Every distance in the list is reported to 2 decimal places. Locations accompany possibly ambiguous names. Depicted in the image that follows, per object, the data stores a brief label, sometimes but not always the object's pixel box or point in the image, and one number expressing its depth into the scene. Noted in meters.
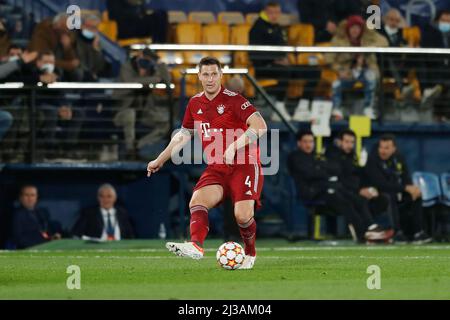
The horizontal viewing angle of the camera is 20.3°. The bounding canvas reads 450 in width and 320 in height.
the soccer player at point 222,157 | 12.34
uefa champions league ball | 12.20
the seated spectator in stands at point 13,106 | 19.20
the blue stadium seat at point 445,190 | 20.20
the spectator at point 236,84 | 18.66
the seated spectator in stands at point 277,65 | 20.33
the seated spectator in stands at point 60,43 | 20.17
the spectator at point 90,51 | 20.52
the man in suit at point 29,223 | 18.88
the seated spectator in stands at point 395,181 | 19.19
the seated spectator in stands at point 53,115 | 19.42
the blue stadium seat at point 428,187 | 20.12
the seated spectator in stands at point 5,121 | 19.11
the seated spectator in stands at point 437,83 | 20.88
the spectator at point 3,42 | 20.33
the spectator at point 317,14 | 22.66
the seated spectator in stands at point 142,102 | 19.55
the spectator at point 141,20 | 21.84
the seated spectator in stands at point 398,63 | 20.94
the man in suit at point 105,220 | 19.02
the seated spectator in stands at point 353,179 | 19.16
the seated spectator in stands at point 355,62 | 20.28
